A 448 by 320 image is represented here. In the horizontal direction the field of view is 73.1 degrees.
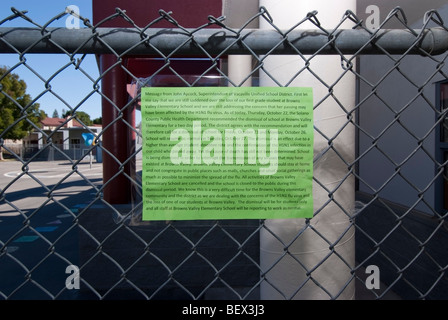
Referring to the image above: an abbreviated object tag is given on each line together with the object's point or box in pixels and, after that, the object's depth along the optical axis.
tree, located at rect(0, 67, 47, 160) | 27.88
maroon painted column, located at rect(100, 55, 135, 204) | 3.98
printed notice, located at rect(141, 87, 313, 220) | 1.02
